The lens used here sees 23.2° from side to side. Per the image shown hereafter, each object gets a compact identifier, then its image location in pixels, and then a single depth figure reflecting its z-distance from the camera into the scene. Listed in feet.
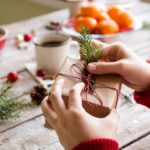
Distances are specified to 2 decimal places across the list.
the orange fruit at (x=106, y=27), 4.26
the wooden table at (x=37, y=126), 2.62
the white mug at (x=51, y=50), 3.52
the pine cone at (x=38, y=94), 3.08
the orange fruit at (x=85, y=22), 4.27
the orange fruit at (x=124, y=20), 4.45
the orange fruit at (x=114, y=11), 4.49
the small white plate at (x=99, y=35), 4.24
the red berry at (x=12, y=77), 3.45
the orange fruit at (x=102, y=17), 4.39
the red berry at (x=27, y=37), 4.32
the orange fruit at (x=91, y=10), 4.42
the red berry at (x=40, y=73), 3.50
